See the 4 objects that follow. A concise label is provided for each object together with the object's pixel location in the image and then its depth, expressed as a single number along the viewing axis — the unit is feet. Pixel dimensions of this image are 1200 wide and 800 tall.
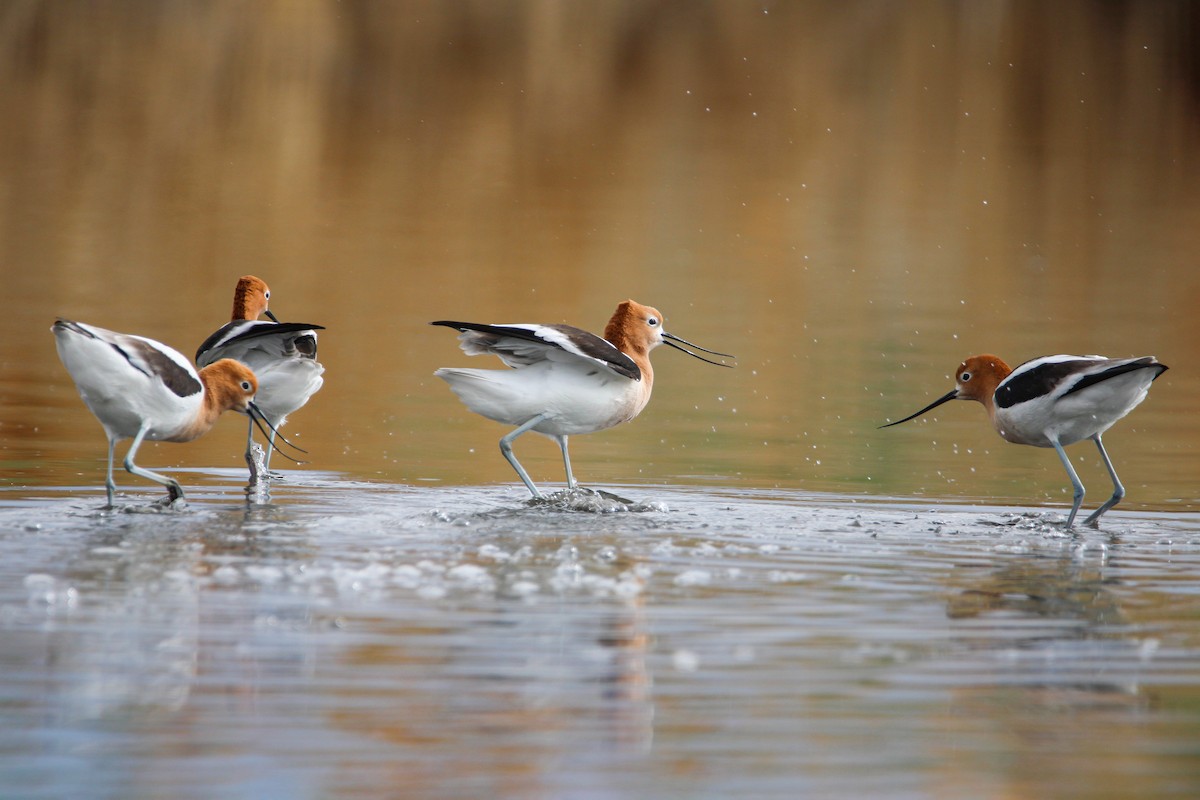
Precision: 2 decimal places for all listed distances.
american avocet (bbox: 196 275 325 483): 67.19
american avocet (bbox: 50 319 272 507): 54.90
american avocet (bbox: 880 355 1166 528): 59.77
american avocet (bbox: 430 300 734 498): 60.75
